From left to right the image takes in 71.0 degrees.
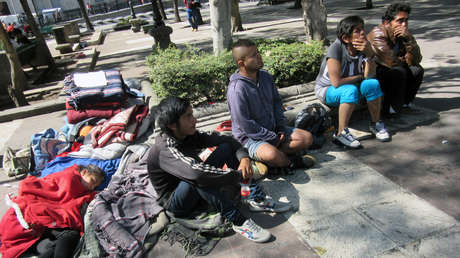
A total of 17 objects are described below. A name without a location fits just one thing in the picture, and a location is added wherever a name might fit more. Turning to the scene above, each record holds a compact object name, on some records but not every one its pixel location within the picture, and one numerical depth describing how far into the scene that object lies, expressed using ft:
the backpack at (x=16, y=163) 13.35
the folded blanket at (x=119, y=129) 13.54
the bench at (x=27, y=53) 33.91
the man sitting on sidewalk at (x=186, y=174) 7.96
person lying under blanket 8.41
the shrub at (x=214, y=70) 14.51
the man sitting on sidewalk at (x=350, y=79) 11.57
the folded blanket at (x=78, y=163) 12.25
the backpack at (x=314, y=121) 12.17
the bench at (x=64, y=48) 45.97
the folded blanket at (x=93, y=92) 15.69
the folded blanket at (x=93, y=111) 15.65
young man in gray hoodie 10.05
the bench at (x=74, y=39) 56.81
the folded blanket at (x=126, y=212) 8.14
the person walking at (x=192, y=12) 52.39
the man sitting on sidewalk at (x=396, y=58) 12.52
